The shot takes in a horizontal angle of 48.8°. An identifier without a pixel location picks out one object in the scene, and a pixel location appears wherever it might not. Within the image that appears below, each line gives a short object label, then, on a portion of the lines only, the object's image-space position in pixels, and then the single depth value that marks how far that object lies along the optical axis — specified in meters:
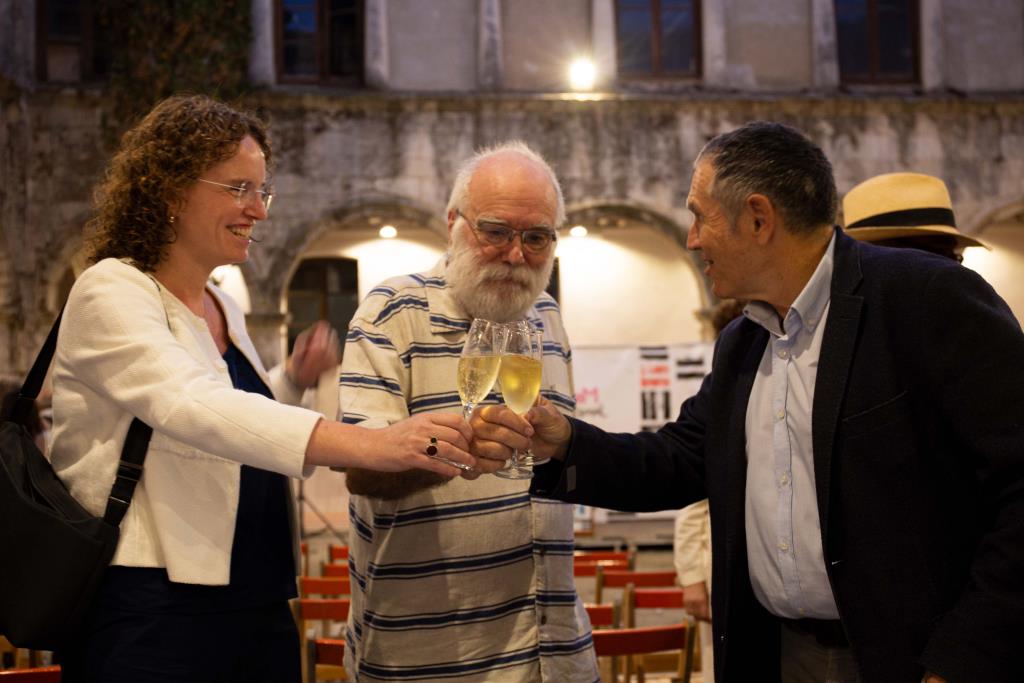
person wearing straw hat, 3.42
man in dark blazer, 1.97
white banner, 11.50
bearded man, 2.53
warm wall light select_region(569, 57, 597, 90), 13.81
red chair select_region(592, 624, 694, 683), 3.34
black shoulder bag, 2.07
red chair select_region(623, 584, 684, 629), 4.60
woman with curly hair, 2.04
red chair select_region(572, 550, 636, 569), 6.19
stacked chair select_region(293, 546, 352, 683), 3.18
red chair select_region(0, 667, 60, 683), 2.14
